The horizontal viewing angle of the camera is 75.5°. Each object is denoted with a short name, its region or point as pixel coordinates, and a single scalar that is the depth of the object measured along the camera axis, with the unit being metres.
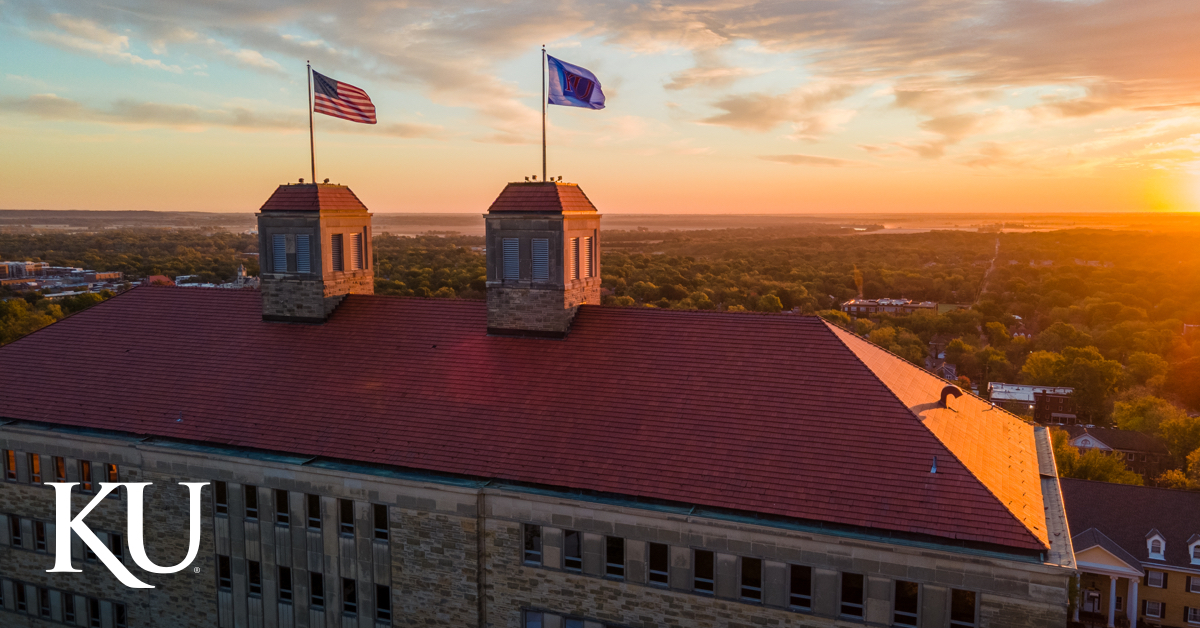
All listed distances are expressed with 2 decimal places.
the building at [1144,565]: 46.56
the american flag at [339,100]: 36.56
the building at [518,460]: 23.14
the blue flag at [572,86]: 33.12
